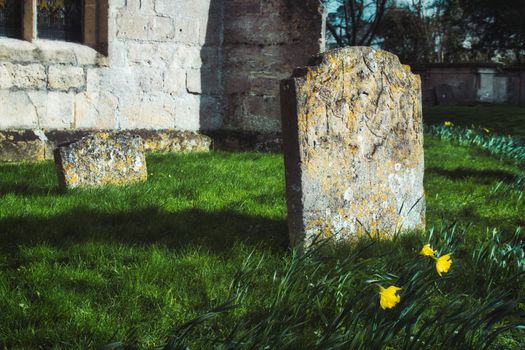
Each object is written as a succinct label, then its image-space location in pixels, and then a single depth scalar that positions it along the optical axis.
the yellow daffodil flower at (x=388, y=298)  2.28
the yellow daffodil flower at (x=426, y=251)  2.78
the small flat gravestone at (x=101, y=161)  5.07
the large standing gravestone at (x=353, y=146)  3.54
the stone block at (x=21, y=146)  6.61
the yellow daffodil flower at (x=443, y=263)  2.69
